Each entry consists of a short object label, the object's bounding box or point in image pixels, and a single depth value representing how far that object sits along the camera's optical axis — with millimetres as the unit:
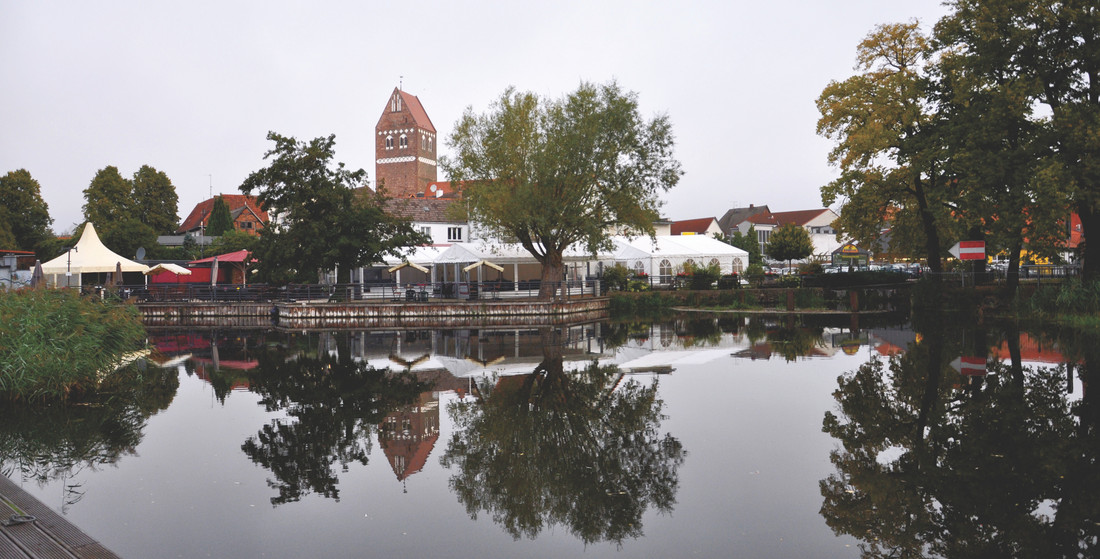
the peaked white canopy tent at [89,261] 34906
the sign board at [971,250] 29750
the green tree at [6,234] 53438
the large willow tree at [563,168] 32812
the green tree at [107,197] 65750
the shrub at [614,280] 40688
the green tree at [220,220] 71500
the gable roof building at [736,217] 112650
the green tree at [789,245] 56094
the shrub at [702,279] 39719
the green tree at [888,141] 29234
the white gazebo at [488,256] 38062
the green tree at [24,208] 59938
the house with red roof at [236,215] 92750
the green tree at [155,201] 71500
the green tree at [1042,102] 22047
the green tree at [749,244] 73375
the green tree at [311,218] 33969
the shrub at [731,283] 39688
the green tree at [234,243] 55928
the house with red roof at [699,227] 100612
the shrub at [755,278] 40656
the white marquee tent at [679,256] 44406
